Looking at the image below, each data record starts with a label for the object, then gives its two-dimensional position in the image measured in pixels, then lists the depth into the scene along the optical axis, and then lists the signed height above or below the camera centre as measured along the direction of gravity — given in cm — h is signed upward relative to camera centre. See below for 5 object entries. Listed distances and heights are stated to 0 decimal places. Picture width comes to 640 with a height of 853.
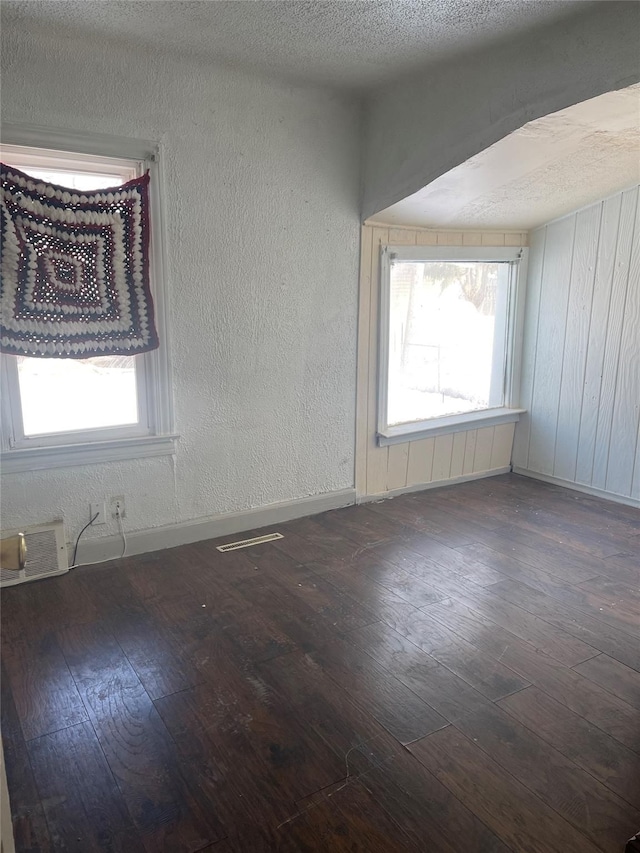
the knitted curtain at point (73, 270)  245 +16
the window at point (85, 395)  261 -40
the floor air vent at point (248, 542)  311 -121
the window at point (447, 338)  373 -18
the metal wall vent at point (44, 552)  270 -110
